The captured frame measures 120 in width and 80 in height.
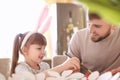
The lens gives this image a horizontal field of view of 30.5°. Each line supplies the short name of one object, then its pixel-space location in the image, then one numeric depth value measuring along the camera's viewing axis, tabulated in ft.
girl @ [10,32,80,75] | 3.37
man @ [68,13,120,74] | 3.59
